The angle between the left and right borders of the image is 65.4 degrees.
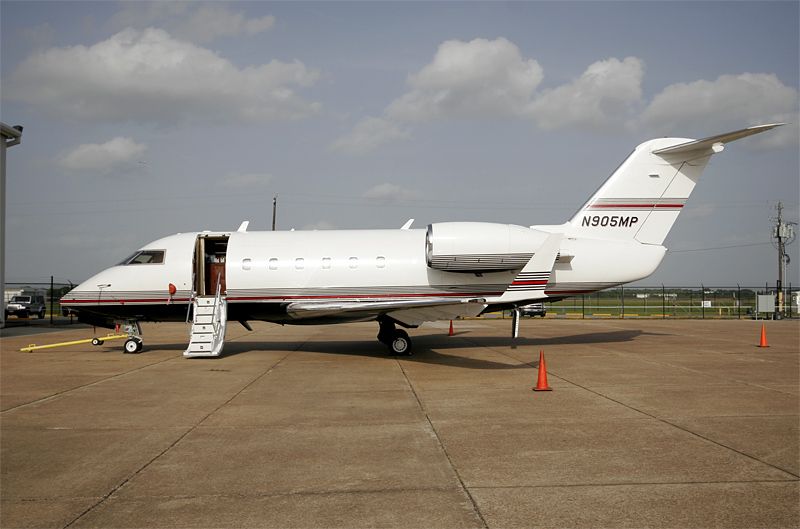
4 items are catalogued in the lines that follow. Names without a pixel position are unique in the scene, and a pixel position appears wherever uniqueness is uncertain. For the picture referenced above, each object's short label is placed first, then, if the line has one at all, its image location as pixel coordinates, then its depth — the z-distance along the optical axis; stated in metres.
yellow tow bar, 17.48
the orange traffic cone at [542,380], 10.71
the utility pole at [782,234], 51.22
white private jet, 15.76
